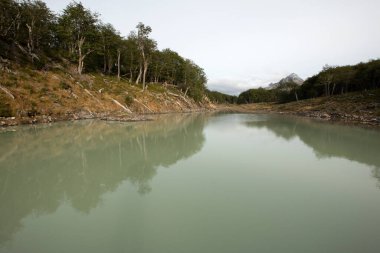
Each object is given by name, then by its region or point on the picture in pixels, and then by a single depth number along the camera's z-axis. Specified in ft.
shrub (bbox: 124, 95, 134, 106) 192.74
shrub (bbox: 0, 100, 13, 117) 104.37
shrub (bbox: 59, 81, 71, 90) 153.67
